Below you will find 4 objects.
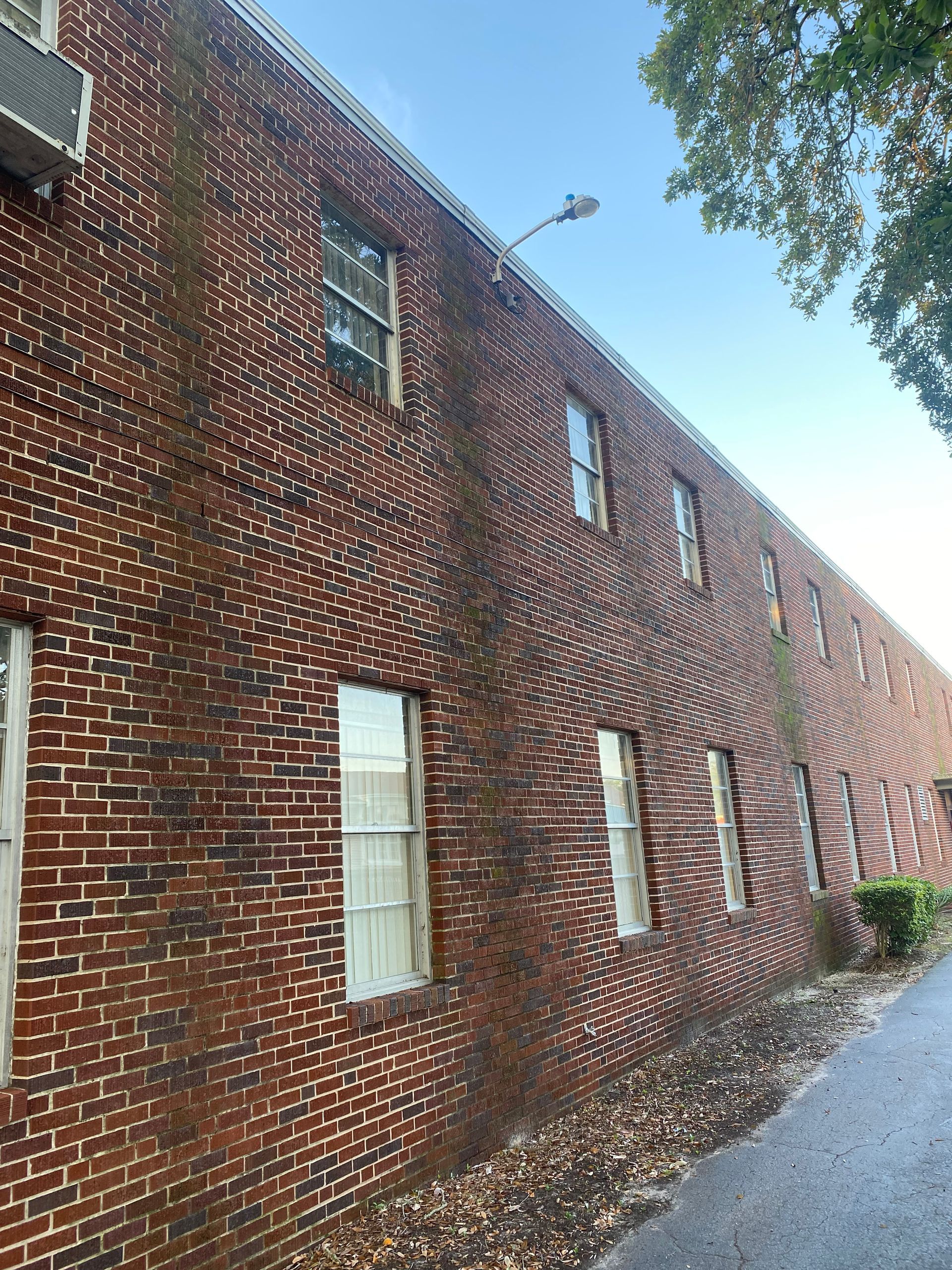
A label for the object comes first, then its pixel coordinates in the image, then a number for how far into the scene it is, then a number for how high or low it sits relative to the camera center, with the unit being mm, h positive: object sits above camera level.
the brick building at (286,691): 3791 +1009
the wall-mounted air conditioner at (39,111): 3787 +3285
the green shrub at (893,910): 13625 -1256
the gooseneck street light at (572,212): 7695 +5385
